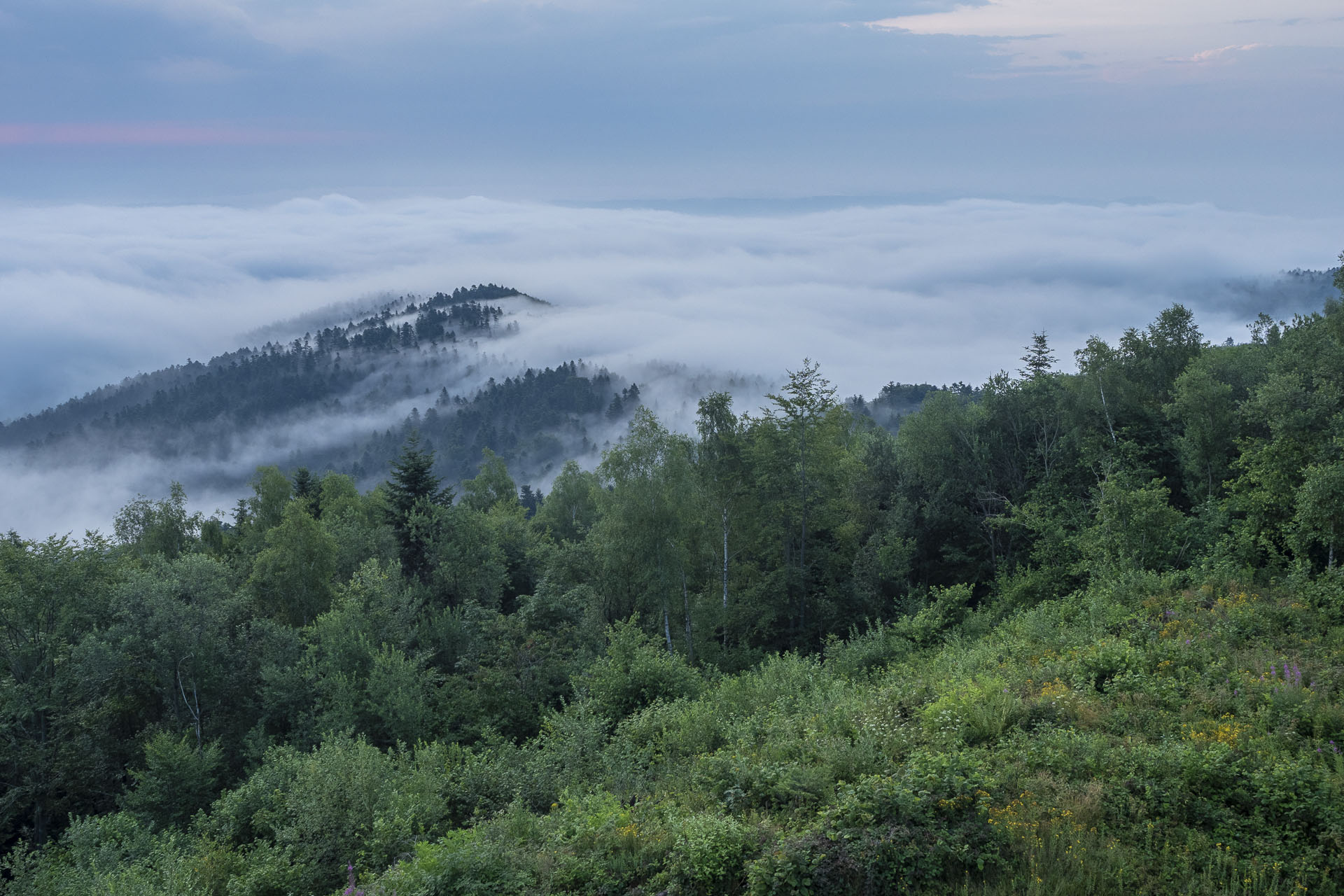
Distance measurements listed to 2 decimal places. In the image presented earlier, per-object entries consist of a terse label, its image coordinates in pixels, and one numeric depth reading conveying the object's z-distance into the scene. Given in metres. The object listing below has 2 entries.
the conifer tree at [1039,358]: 44.59
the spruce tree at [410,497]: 42.31
